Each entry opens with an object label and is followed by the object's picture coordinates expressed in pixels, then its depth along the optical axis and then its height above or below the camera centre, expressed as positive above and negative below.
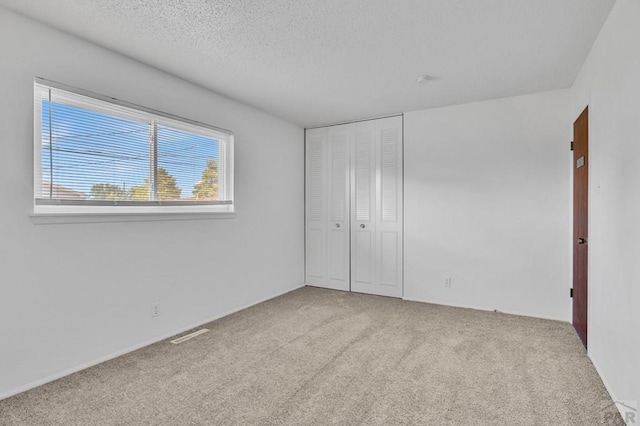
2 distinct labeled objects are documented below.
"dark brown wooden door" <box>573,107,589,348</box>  2.80 -0.08
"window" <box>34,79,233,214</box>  2.36 +0.43
